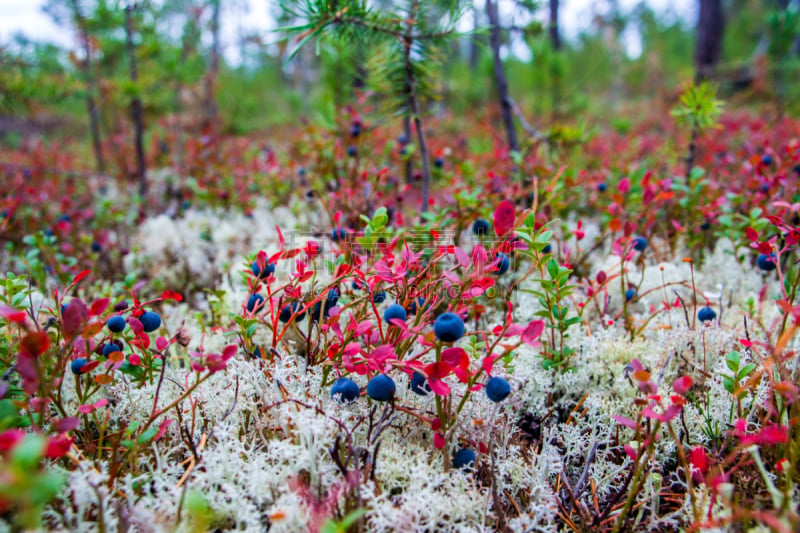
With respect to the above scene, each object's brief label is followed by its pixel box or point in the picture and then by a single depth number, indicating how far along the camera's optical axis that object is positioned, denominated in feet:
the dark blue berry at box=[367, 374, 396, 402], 0.70
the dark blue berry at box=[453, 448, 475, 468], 0.73
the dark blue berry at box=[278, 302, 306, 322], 0.84
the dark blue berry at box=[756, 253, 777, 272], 0.94
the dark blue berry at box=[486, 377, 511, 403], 0.70
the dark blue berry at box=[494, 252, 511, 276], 0.83
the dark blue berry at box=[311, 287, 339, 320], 0.84
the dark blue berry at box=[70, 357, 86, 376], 0.75
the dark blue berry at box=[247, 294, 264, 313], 0.83
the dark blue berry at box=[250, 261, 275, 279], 0.83
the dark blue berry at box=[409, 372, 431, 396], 0.73
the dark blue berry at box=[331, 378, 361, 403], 0.73
